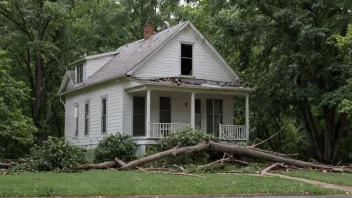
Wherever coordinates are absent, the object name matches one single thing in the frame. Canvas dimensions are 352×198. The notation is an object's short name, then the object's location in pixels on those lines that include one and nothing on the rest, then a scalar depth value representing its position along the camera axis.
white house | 24.42
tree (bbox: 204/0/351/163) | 23.66
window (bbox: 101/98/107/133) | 26.86
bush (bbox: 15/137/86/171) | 18.30
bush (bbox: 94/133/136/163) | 22.38
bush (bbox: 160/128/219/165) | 20.58
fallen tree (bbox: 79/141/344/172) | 20.11
